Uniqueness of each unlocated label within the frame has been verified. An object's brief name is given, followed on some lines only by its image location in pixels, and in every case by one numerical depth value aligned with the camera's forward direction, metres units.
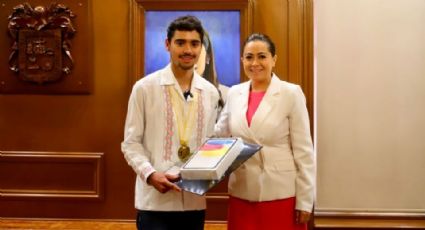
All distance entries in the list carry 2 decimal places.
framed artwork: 3.55
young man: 1.93
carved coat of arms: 3.61
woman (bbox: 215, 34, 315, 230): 1.98
